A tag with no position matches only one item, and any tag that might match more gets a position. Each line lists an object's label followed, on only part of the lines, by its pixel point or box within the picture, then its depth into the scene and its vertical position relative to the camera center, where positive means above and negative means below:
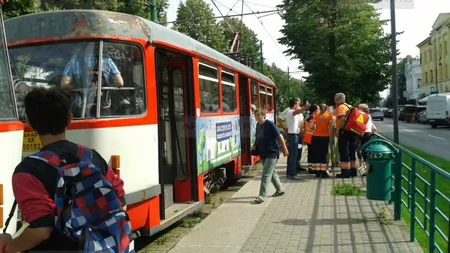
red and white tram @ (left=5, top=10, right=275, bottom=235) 5.12 +0.28
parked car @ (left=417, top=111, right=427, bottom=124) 42.60 -1.01
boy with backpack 2.13 -0.36
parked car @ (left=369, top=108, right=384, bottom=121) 56.38 -0.74
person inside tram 5.06 +0.40
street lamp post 7.39 +0.58
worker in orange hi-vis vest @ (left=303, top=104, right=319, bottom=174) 11.20 -0.60
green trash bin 6.55 -0.87
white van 35.59 -0.26
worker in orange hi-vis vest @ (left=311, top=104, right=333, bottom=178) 10.90 -0.68
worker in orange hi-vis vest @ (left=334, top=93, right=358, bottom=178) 10.25 -0.70
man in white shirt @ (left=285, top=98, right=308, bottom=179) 10.71 -0.60
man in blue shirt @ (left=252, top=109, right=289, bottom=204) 8.23 -0.61
